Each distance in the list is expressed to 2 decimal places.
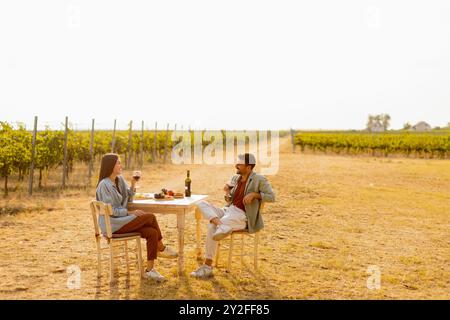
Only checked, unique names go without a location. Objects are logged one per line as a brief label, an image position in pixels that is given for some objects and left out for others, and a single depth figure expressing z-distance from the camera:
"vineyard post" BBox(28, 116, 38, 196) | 10.59
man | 4.63
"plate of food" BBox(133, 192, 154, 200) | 4.98
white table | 4.59
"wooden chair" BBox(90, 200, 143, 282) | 4.25
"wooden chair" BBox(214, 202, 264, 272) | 4.78
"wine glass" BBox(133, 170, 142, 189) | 4.83
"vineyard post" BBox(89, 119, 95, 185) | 12.94
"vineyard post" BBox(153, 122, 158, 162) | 20.71
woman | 4.39
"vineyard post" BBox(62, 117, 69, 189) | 11.68
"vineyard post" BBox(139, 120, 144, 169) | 18.50
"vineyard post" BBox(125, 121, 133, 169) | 17.28
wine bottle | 5.13
